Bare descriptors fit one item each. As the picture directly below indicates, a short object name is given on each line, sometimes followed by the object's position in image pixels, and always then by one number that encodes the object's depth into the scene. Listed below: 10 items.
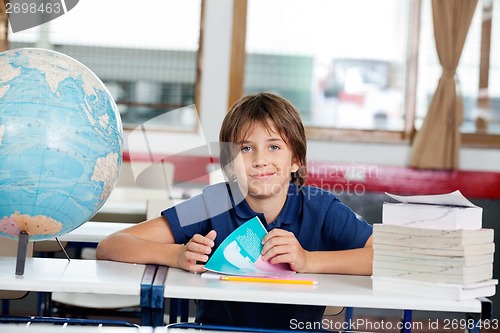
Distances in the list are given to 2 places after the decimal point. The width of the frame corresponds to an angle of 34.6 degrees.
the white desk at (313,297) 1.79
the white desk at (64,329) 1.47
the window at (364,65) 5.96
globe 1.81
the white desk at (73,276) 1.81
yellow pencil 1.95
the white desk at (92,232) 2.73
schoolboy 2.16
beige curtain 5.79
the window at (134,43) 5.84
